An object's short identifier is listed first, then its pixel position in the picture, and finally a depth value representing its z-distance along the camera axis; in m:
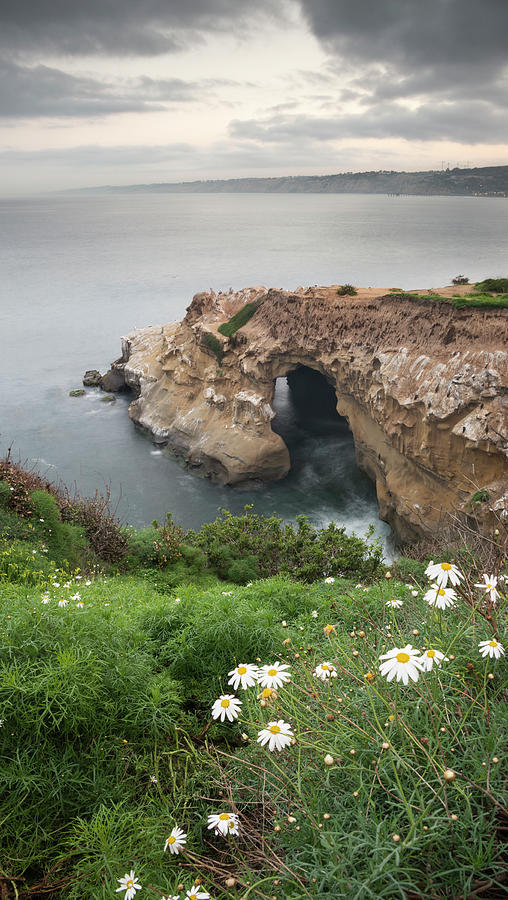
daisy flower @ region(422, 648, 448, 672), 3.36
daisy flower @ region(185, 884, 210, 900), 3.15
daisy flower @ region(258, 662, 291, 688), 3.68
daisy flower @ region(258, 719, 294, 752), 3.33
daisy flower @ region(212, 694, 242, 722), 3.88
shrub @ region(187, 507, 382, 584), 16.33
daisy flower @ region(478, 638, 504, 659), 3.57
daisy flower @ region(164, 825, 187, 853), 3.69
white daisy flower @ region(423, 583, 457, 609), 3.66
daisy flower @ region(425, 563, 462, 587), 3.61
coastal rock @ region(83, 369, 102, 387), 53.44
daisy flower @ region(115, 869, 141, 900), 3.55
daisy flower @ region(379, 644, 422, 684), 3.04
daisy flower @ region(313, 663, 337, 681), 4.13
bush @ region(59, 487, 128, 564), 16.86
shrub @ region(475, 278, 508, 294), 25.42
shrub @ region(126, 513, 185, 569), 17.34
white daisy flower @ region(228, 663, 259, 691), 3.86
